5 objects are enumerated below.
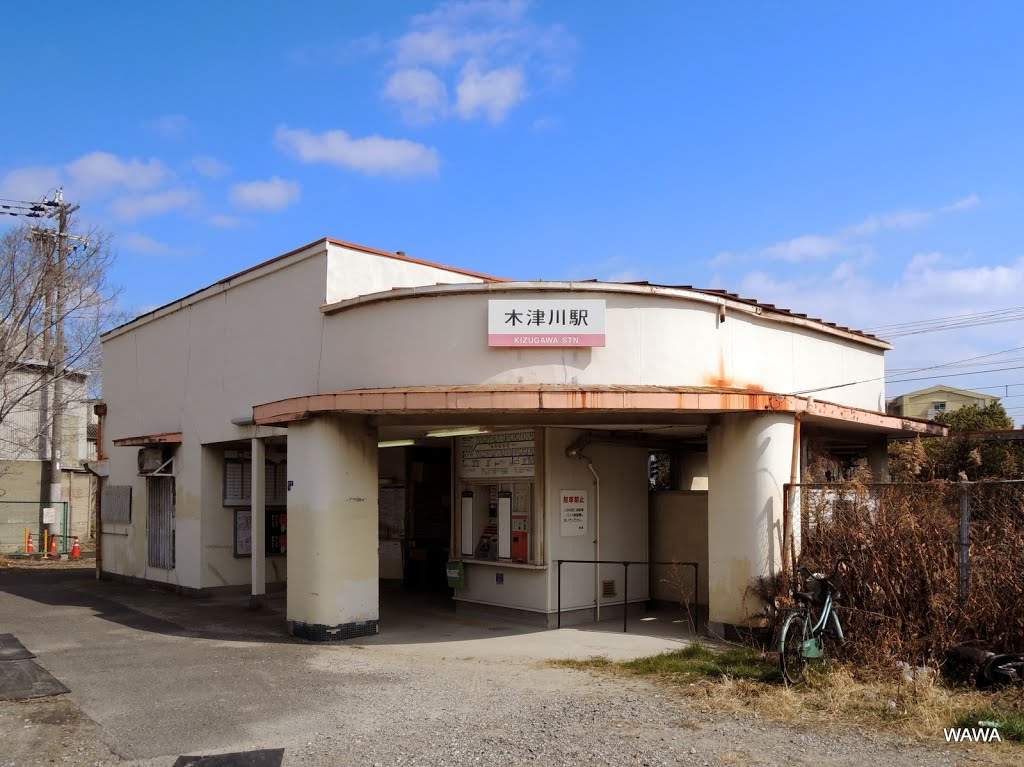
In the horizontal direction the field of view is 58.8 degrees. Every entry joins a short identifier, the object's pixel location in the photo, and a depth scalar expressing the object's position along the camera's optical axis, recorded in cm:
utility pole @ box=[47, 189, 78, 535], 2680
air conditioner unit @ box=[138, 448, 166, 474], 1767
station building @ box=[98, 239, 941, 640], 1092
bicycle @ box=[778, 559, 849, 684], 841
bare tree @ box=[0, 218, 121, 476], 2597
